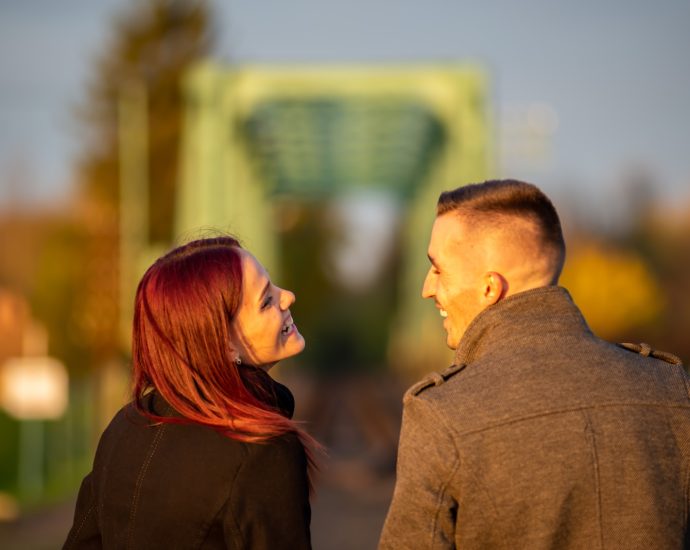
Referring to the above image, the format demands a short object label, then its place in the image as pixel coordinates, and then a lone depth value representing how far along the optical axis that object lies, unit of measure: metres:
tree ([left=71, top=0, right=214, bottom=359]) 52.78
